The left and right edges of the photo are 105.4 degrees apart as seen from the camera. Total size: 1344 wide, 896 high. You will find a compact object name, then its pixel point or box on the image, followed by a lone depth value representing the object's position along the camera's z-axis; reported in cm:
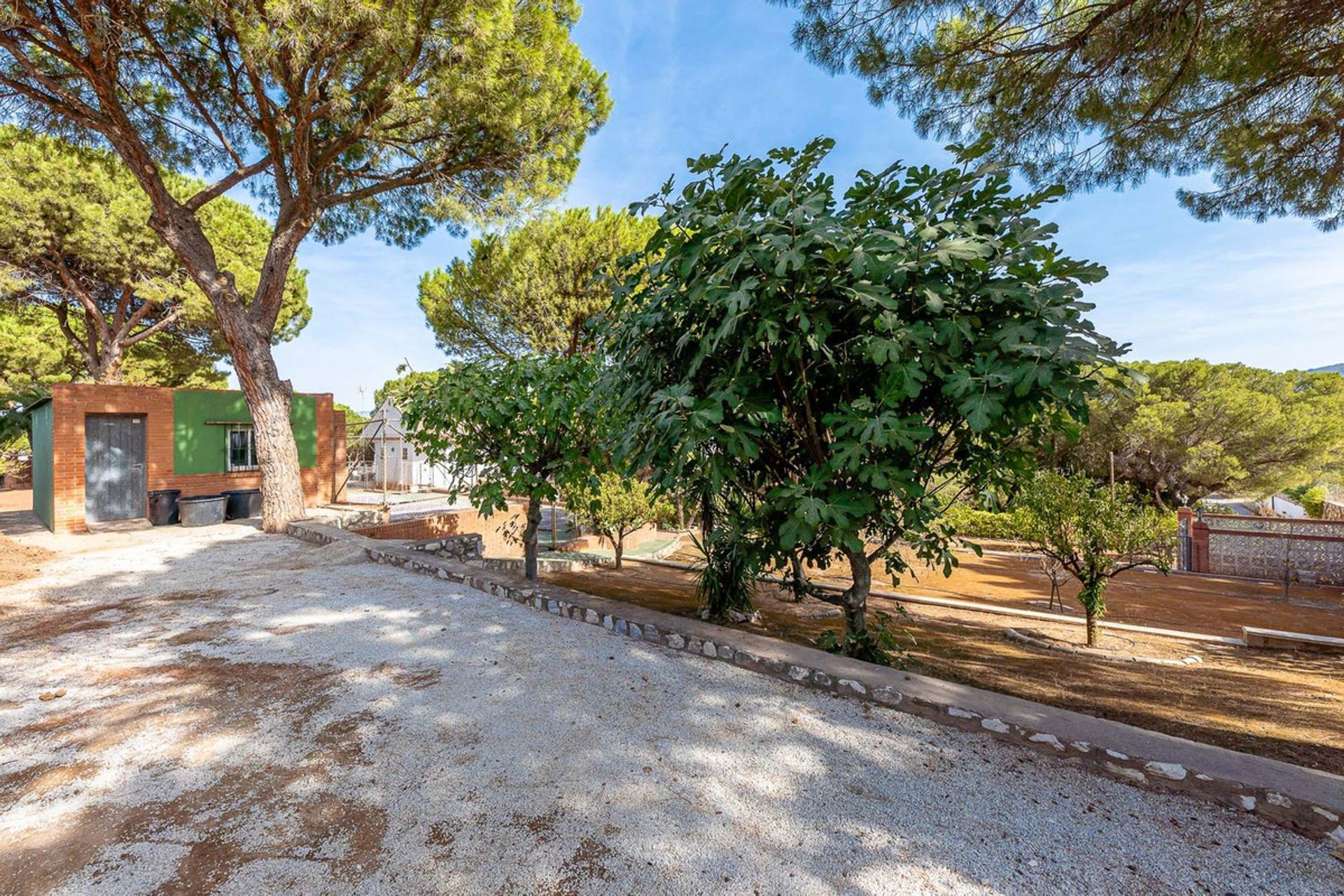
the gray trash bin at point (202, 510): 881
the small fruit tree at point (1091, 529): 518
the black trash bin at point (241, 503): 964
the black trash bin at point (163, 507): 887
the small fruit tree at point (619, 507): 805
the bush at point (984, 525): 1216
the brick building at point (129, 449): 817
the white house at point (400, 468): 1895
